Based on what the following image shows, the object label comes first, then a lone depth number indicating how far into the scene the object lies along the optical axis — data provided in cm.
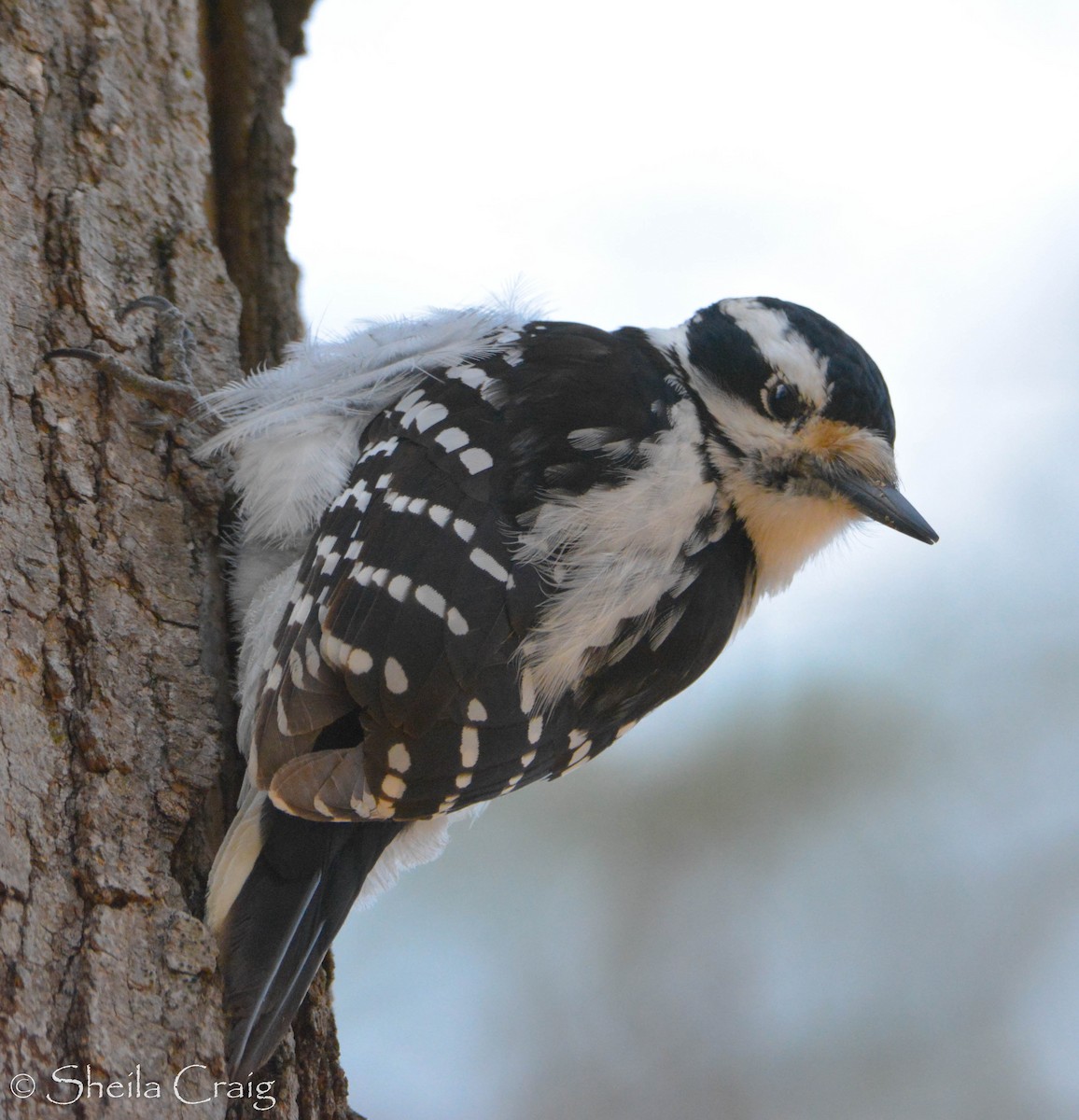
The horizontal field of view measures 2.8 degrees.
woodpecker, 434
